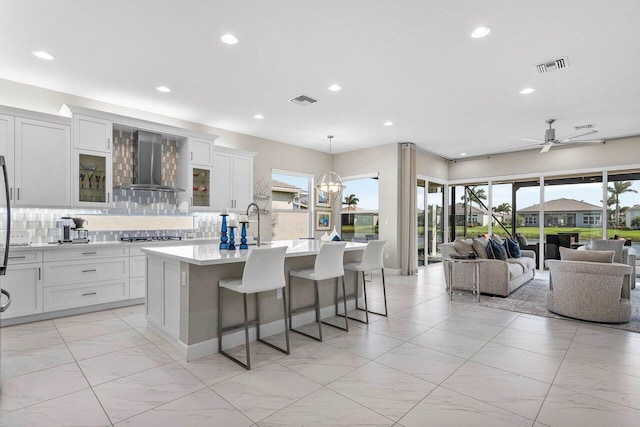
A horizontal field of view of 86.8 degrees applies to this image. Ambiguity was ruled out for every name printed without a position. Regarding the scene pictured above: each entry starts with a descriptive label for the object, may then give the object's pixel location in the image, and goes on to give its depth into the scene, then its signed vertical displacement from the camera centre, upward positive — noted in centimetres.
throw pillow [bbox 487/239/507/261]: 549 -52
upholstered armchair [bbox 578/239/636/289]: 569 -50
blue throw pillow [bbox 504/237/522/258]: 645 -56
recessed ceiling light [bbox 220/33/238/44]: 309 +167
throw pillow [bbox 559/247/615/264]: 402 -44
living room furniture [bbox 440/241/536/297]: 517 -86
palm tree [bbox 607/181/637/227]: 693 +58
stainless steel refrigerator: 356 +2
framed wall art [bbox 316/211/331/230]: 806 -1
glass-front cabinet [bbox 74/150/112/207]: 432 +53
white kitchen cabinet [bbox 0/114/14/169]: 379 +92
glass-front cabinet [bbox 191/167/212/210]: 547 +51
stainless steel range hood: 489 +85
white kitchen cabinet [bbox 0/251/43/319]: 366 -70
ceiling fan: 555 +135
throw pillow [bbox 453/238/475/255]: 547 -43
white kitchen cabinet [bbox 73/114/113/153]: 429 +113
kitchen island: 288 -73
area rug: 391 -118
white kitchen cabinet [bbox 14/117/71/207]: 391 +66
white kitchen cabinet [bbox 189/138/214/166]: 541 +111
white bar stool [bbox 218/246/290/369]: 272 -49
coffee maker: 433 -14
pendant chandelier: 582 +57
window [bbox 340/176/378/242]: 794 +24
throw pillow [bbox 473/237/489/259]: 547 -46
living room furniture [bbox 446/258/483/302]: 508 -78
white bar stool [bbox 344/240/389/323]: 398 -48
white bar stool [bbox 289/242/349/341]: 335 -50
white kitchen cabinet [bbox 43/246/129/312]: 392 -70
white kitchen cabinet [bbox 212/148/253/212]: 579 +71
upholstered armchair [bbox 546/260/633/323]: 379 -83
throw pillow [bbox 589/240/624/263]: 574 -45
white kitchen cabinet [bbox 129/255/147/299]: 455 -77
